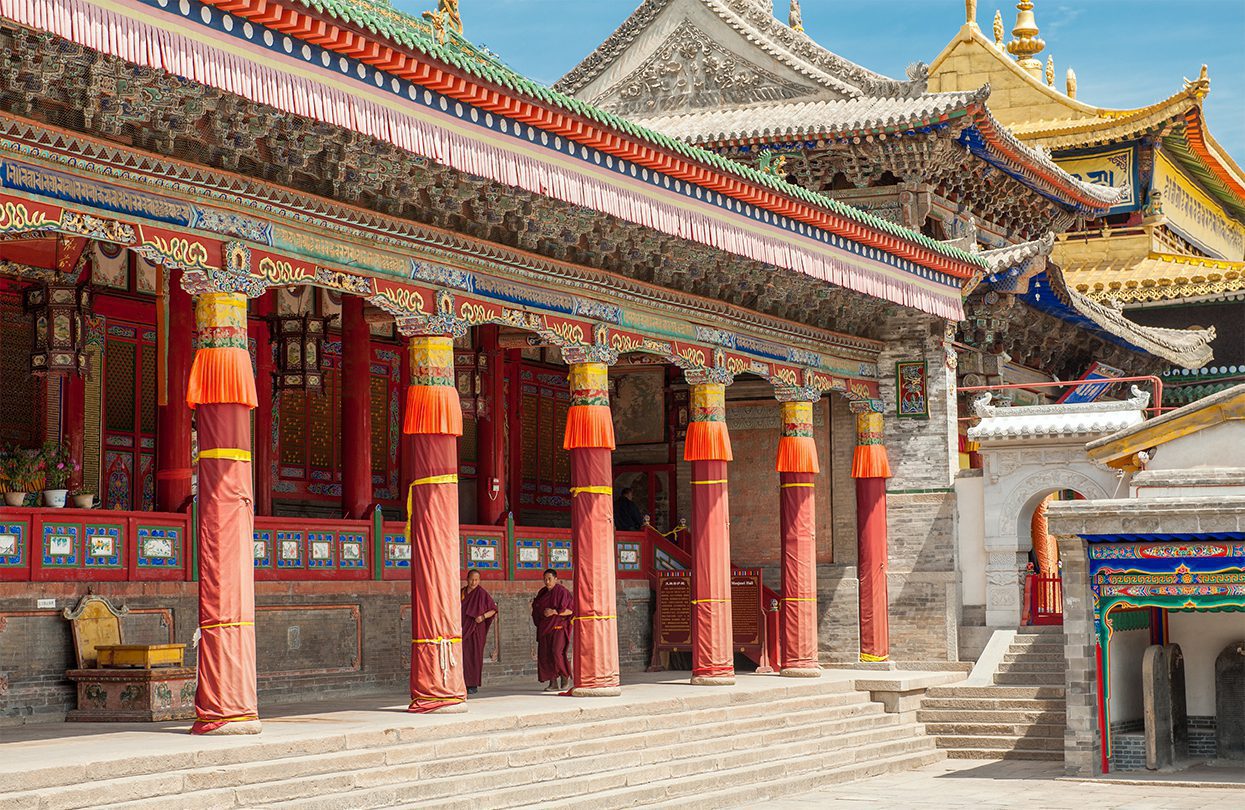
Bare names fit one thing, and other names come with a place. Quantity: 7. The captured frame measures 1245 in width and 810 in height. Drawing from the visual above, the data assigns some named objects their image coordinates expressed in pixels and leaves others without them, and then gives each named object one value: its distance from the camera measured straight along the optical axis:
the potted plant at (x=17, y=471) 14.93
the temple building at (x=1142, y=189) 30.50
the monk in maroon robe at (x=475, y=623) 17.30
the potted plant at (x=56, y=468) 15.31
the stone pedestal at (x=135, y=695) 13.66
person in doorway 22.92
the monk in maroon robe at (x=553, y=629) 17.47
